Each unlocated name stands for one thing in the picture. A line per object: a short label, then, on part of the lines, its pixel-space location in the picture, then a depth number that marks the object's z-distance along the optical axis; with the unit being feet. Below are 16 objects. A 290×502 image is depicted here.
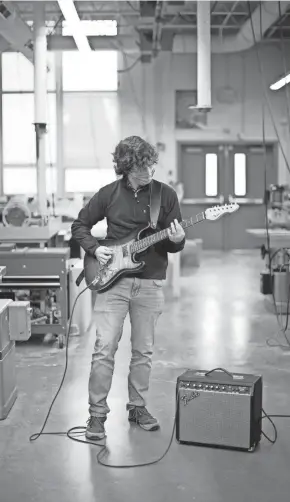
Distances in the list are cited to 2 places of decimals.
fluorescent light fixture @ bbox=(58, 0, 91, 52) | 18.68
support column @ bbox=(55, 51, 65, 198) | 42.11
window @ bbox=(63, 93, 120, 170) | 42.27
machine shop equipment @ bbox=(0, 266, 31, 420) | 12.09
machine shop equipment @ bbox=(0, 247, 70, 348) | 17.43
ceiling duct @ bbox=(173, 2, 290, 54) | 30.32
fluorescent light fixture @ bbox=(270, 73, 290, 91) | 36.04
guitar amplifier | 10.31
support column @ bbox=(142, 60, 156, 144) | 42.39
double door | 43.39
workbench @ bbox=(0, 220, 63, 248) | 18.69
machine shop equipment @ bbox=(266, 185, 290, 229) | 28.76
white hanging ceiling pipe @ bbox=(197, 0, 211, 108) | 20.59
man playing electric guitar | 10.91
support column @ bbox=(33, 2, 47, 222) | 21.59
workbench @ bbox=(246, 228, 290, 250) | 20.57
